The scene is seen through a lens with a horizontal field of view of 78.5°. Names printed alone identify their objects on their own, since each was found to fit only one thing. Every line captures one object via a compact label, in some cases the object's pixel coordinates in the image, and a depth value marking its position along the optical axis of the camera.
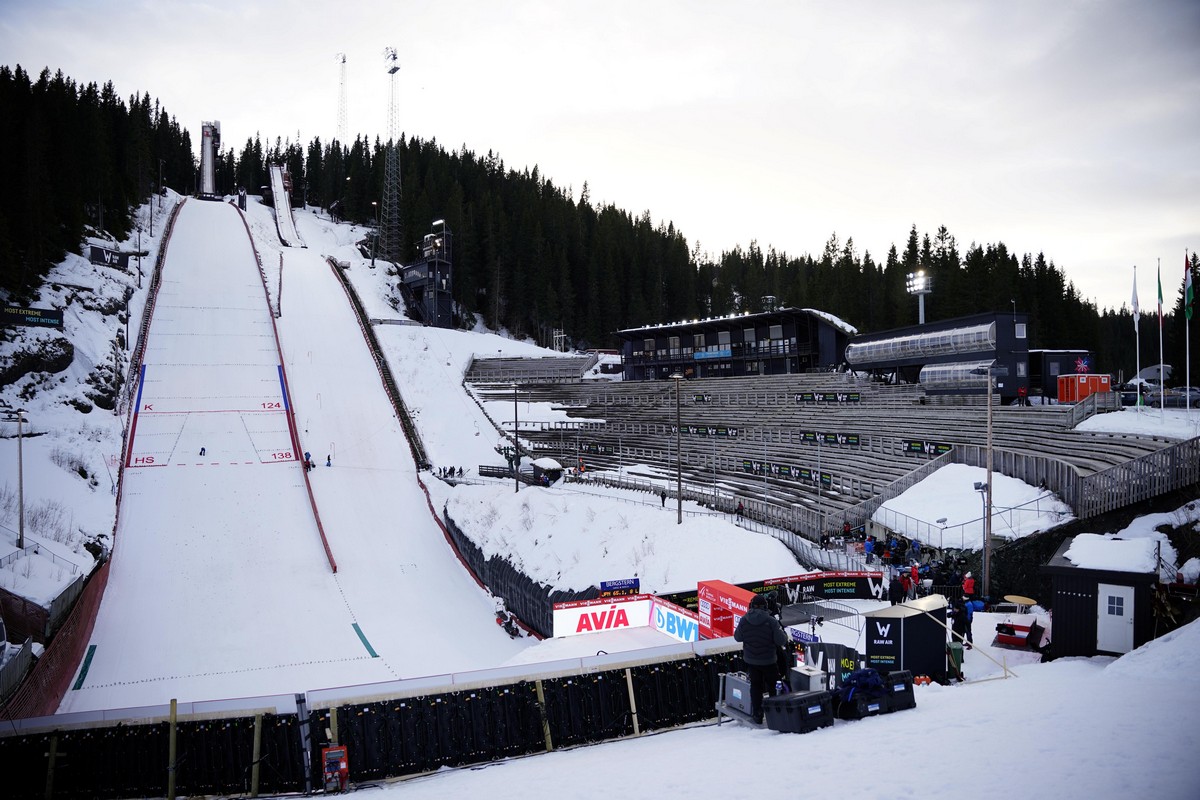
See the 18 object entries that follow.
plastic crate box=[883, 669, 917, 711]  9.63
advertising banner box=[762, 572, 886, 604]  19.91
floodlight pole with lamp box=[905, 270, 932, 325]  53.19
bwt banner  14.87
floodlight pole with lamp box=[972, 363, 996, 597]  18.91
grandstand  23.97
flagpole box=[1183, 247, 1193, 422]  23.36
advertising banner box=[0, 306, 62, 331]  36.03
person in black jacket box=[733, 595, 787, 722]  9.28
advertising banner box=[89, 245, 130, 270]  57.03
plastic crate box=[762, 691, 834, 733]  8.98
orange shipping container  35.97
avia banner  16.64
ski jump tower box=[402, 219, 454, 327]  72.88
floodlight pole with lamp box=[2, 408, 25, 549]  22.44
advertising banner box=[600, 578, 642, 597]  20.83
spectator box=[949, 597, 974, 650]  14.03
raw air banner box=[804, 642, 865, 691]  12.48
